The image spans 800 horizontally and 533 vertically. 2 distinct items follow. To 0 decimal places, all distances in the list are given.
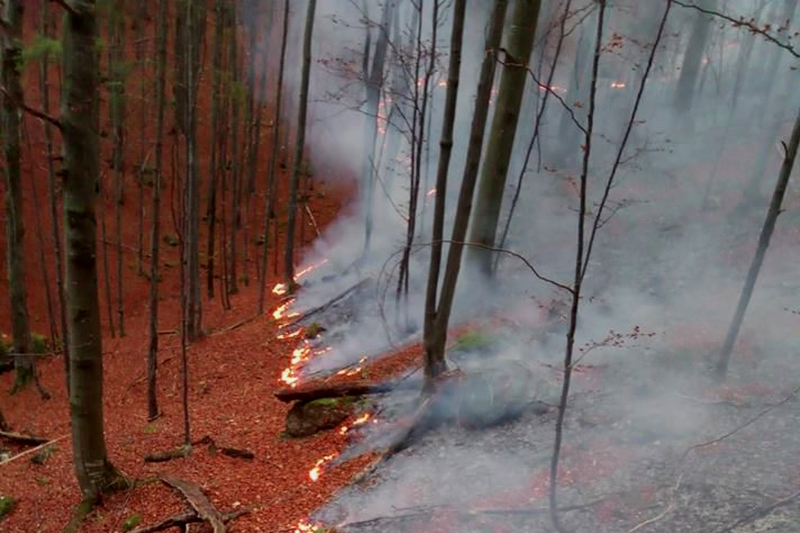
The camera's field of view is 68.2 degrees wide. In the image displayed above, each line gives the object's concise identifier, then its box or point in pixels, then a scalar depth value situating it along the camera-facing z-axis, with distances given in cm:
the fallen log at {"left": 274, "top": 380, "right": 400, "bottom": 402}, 674
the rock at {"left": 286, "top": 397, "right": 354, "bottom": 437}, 663
